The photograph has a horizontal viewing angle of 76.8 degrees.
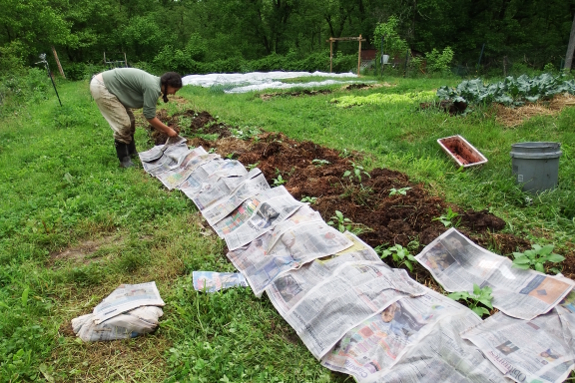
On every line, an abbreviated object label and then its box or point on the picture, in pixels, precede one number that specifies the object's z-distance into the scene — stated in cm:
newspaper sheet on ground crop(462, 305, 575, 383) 166
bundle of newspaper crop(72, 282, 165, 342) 217
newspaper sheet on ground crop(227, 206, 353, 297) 255
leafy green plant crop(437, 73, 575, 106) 604
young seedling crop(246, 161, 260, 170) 427
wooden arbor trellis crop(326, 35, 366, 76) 1941
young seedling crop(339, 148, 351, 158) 454
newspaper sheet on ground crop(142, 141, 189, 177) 473
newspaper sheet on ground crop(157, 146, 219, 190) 434
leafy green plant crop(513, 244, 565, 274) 235
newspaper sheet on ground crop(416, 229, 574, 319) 206
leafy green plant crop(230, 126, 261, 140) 566
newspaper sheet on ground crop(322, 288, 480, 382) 180
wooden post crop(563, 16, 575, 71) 1491
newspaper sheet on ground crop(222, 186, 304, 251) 306
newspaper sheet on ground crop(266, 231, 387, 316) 231
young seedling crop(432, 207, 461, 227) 291
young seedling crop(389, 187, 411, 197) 331
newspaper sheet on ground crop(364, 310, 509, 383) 166
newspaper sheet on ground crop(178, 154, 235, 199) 407
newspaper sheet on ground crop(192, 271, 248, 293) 251
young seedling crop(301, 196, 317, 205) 344
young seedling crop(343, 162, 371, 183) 371
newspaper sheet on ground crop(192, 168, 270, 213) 356
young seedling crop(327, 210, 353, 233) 296
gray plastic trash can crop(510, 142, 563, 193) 352
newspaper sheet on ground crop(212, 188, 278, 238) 332
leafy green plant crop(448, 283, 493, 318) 212
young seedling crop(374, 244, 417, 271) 260
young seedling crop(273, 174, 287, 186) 390
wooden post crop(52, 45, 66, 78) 2132
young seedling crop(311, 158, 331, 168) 426
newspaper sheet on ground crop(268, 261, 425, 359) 202
